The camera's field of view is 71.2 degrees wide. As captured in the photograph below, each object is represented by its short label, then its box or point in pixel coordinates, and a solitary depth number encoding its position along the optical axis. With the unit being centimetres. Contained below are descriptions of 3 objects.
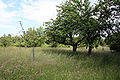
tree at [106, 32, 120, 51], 735
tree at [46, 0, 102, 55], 803
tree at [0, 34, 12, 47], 1425
